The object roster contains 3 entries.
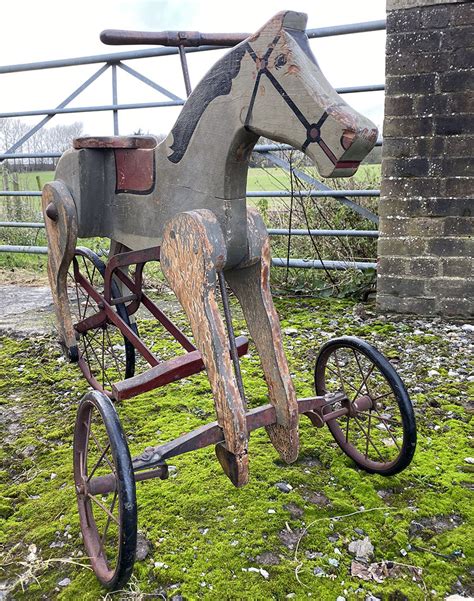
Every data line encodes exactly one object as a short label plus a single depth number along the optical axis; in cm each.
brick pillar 329
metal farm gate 380
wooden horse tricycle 138
